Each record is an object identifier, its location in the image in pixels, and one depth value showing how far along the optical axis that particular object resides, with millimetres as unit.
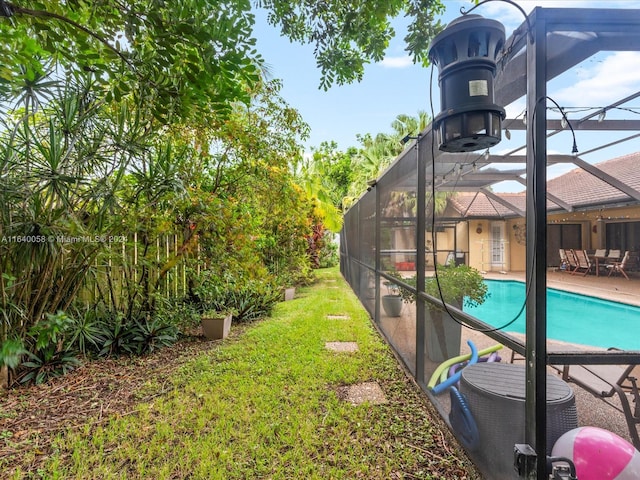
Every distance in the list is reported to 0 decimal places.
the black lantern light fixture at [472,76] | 1574
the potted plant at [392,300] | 4102
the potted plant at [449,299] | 2318
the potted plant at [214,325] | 4852
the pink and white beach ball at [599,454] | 1429
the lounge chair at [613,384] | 2049
